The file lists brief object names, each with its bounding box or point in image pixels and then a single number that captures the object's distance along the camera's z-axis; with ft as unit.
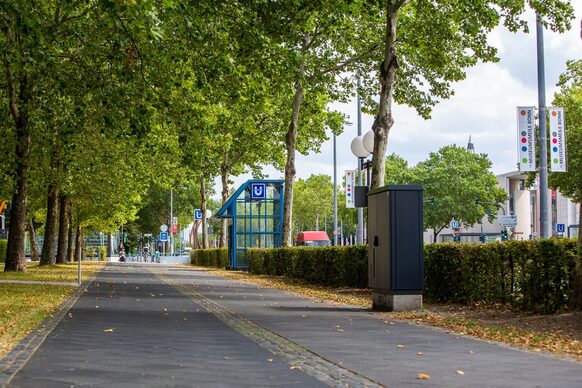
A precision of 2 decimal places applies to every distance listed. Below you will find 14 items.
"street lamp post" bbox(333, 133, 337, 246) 198.51
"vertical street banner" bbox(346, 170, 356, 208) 116.16
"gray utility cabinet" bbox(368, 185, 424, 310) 51.34
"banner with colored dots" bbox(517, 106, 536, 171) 82.98
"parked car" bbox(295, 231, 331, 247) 267.39
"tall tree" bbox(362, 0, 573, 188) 63.72
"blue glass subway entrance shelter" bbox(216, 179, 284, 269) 141.18
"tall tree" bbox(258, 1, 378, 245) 56.49
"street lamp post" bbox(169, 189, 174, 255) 301.84
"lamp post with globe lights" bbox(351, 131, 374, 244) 69.21
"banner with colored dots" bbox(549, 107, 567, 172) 90.58
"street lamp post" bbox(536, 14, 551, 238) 83.61
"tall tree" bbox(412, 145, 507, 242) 279.90
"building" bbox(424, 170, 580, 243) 333.83
